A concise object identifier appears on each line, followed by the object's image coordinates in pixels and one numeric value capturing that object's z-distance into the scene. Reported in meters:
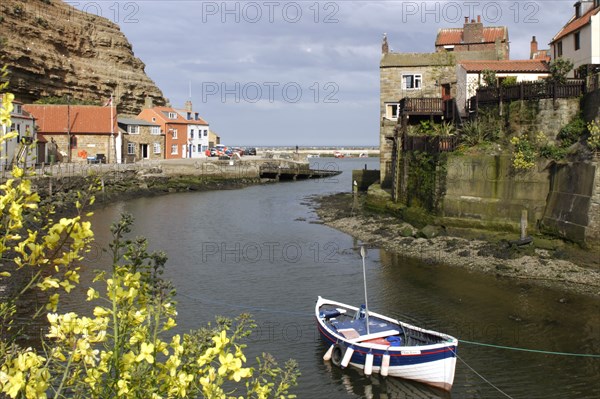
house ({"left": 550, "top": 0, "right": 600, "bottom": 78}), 37.00
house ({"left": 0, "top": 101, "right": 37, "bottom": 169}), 52.35
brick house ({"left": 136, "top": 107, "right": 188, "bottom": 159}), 84.38
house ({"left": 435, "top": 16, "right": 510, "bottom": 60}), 53.84
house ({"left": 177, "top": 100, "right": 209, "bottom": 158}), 89.88
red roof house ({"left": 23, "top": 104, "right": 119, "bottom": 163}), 67.75
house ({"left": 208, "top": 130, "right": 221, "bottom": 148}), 114.65
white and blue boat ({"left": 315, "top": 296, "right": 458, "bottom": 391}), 16.20
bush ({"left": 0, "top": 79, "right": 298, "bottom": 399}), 4.09
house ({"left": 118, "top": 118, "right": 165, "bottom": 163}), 74.51
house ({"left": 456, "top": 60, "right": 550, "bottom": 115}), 42.09
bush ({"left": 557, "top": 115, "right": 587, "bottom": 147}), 32.06
